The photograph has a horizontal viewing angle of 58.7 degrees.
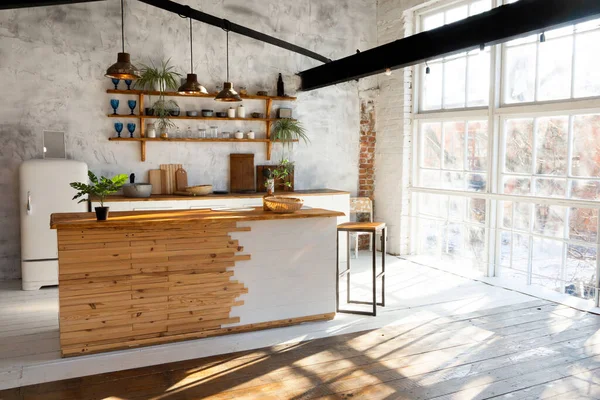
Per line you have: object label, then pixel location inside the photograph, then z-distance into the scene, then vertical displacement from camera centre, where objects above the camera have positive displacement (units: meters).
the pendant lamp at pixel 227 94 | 5.41 +0.71
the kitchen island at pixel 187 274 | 4.12 -0.92
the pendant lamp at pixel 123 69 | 4.34 +0.77
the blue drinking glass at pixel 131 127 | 6.95 +0.48
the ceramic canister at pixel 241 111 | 7.51 +0.75
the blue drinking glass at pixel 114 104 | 6.79 +0.77
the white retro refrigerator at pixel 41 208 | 5.99 -0.50
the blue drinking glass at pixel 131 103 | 6.92 +0.79
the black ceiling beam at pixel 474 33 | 3.83 +1.11
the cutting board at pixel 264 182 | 7.77 -0.26
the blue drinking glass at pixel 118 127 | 6.84 +0.47
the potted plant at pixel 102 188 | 4.22 -0.19
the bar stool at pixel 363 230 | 5.01 -0.62
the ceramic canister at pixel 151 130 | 7.02 +0.45
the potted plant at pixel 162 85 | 6.94 +1.04
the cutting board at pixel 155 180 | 7.15 -0.22
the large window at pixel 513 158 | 5.44 +0.08
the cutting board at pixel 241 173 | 7.60 -0.13
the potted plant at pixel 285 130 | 7.77 +0.50
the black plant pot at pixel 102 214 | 4.22 -0.40
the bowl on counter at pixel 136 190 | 6.58 -0.32
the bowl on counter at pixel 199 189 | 6.94 -0.33
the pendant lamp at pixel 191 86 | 5.07 +0.74
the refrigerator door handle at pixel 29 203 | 5.96 -0.44
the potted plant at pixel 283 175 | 7.70 -0.16
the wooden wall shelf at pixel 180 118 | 6.90 +0.62
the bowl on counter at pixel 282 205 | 4.77 -0.36
